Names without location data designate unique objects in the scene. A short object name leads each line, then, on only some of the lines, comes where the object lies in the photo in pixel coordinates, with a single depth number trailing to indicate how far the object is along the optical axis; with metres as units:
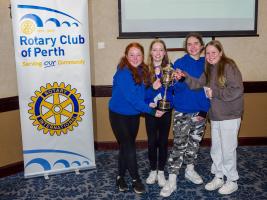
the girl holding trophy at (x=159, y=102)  2.97
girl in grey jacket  2.93
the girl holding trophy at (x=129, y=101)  2.88
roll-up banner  3.34
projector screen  4.13
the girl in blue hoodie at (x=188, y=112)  3.03
